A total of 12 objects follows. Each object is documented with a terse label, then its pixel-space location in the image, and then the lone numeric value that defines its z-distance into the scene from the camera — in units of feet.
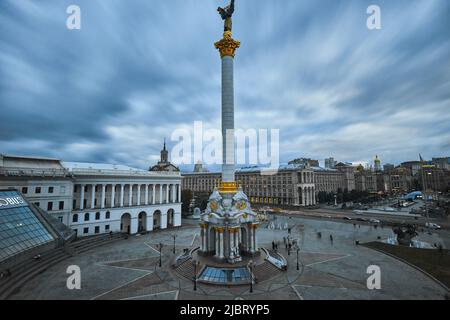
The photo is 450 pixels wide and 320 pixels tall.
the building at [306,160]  346.72
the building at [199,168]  515.91
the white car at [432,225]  163.53
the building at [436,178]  502.79
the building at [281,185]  322.14
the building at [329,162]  592.03
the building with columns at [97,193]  126.93
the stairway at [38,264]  71.07
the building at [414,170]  631.85
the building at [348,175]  451.53
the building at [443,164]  591.13
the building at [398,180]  517.02
